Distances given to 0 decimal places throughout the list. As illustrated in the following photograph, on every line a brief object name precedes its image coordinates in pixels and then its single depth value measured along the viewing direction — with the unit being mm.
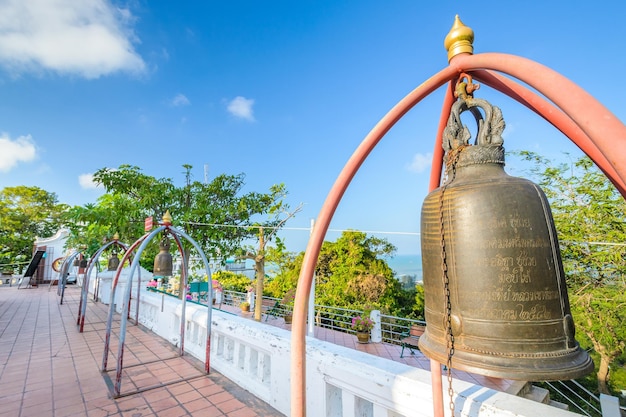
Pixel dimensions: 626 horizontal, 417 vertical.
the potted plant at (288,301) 11081
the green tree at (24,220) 21359
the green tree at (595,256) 7637
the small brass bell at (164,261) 4145
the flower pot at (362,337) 7903
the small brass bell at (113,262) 7707
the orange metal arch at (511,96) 771
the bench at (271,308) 11469
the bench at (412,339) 6930
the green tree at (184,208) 8172
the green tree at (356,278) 12326
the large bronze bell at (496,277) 906
